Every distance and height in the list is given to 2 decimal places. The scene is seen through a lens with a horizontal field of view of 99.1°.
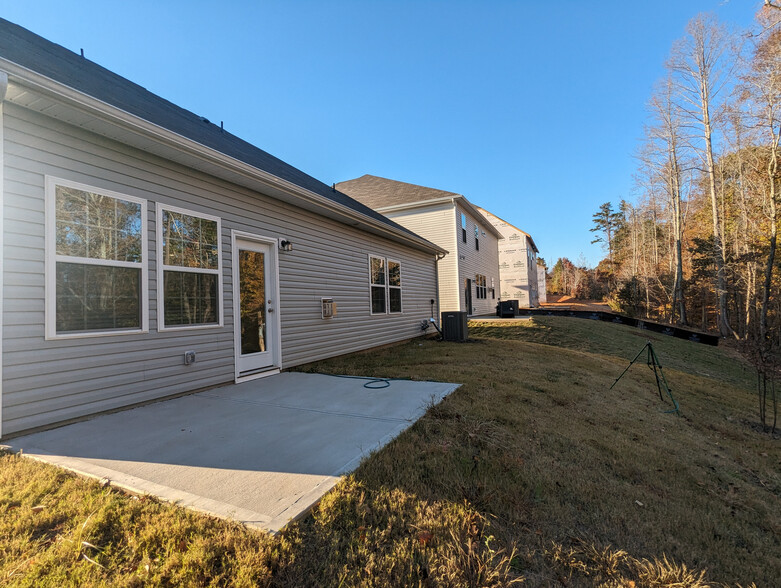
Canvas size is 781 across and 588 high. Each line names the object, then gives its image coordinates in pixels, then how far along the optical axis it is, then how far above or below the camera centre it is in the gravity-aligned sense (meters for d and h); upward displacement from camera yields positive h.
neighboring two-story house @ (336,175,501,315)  14.47 +3.71
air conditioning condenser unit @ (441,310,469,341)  10.22 -0.76
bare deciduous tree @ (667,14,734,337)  15.62 +10.51
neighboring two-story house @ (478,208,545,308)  30.34 +3.31
